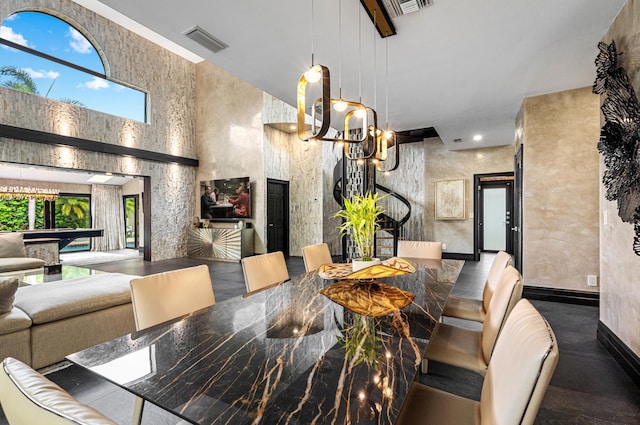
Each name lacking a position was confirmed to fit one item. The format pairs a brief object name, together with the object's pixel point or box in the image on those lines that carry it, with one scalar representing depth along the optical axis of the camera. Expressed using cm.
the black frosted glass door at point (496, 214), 837
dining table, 74
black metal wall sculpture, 198
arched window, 569
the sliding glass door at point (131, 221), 1078
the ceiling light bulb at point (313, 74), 175
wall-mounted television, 794
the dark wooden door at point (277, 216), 806
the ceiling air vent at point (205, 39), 253
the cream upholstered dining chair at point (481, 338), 138
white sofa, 206
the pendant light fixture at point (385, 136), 285
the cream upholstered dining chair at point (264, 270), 217
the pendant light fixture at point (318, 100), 163
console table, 764
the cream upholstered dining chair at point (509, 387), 72
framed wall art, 730
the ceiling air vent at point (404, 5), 220
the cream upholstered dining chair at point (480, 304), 204
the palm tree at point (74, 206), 989
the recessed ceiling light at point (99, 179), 980
